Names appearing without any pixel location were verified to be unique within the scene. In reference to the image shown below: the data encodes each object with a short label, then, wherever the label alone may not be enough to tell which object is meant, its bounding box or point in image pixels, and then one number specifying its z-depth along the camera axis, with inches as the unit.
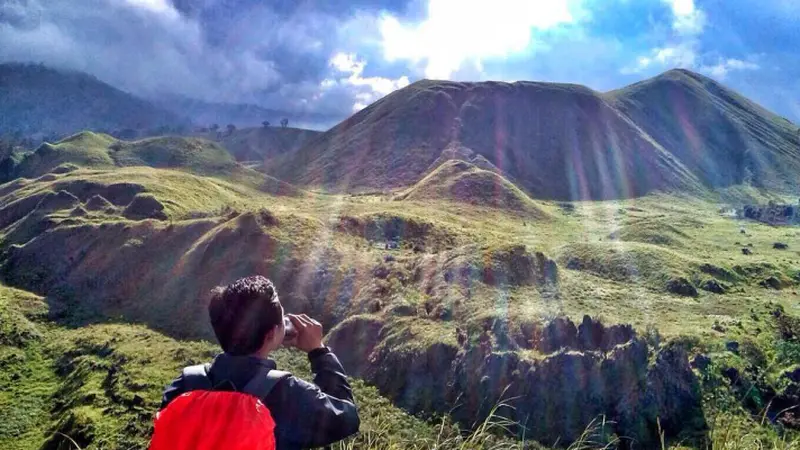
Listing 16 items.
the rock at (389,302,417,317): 981.2
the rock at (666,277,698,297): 1288.1
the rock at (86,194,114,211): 1855.3
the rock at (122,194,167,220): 1786.3
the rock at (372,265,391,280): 1152.6
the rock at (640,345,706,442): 697.0
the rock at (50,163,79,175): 3043.8
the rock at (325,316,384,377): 896.2
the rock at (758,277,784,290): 1422.2
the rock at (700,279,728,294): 1323.8
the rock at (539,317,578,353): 813.9
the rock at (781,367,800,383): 802.8
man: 150.0
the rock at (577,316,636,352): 797.2
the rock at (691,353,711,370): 808.3
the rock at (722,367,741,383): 804.6
